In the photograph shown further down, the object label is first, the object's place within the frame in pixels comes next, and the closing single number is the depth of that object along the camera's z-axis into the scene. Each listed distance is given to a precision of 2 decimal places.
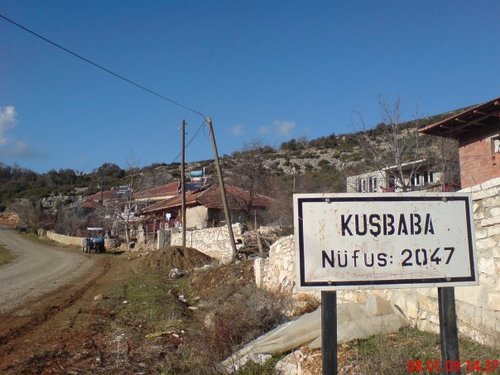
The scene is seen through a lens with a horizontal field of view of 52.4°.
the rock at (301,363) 5.60
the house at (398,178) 22.18
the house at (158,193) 59.72
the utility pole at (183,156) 33.25
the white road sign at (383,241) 2.95
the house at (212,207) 38.25
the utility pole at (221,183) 22.51
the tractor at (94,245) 43.69
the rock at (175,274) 22.12
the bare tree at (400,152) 22.86
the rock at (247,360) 6.09
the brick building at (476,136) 18.84
